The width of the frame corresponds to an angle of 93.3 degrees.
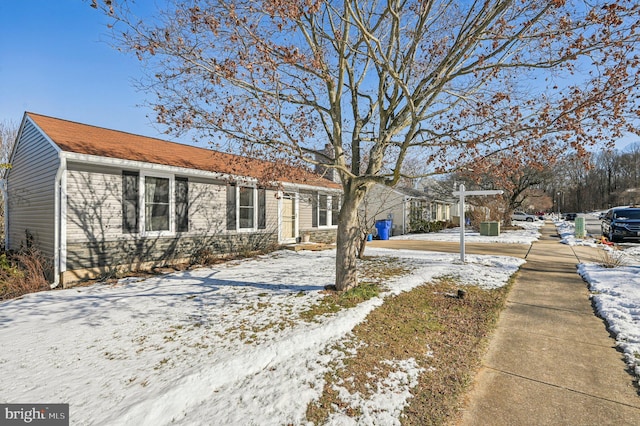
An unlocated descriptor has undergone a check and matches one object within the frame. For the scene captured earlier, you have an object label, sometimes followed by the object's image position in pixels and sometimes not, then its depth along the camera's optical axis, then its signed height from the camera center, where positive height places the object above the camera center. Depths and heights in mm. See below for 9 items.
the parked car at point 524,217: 42719 -280
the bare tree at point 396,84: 3889 +2130
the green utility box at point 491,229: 18375 -851
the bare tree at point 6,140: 16533 +4365
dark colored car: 13703 -442
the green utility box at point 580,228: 15770 -681
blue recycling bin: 17391 -836
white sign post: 8883 +349
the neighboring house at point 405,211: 21281 +282
